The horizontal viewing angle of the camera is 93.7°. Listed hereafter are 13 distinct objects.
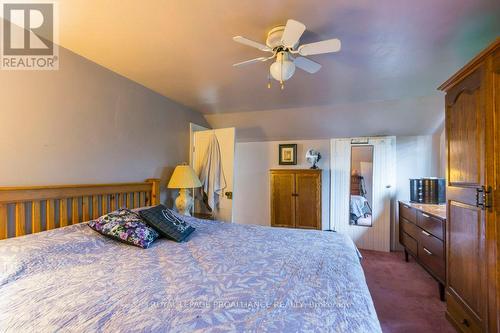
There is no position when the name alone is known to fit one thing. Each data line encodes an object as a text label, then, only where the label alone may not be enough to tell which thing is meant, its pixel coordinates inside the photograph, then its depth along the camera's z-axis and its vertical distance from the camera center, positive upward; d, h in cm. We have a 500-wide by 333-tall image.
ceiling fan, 143 +80
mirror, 393 -31
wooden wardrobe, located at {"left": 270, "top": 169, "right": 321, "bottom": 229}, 384 -51
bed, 88 -58
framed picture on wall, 438 +26
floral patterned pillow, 176 -47
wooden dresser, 230 -79
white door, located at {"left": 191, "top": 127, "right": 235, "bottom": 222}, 347 +16
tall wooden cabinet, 138 -18
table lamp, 295 -20
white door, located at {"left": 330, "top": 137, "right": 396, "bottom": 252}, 381 -41
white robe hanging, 350 -12
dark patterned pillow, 194 -48
